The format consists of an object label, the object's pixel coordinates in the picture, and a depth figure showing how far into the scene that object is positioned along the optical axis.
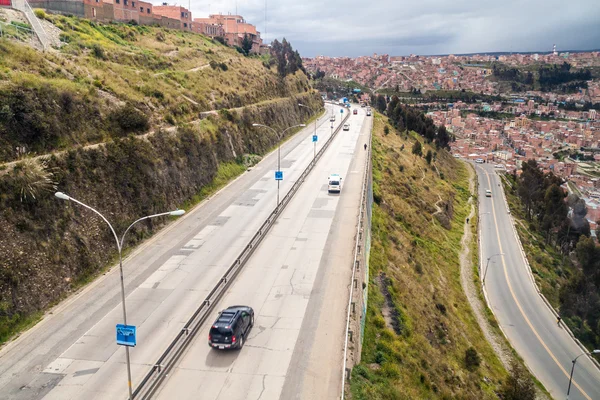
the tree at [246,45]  102.71
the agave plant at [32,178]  19.62
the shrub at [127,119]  29.23
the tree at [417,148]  74.96
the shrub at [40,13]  44.06
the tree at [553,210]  69.94
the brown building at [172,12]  95.00
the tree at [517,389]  25.36
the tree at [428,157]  78.75
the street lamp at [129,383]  13.21
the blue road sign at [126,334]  13.84
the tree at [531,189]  81.56
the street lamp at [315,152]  50.66
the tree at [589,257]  53.41
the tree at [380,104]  137.12
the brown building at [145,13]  75.62
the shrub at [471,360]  26.73
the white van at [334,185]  38.50
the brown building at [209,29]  100.96
